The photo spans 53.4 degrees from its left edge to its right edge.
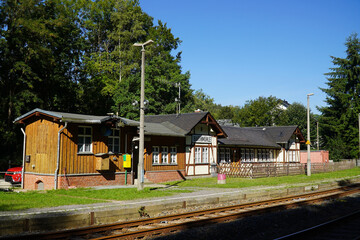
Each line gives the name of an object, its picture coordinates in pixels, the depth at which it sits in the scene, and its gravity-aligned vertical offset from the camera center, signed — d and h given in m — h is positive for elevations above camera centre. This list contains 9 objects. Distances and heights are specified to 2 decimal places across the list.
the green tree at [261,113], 68.38 +7.49
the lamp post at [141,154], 18.19 -0.16
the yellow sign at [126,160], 21.81 -0.56
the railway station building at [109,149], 19.69 +0.14
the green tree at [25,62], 32.66 +8.53
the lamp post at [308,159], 30.83 -0.64
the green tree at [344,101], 55.94 +8.38
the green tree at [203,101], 90.28 +13.74
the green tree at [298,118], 68.81 +6.49
